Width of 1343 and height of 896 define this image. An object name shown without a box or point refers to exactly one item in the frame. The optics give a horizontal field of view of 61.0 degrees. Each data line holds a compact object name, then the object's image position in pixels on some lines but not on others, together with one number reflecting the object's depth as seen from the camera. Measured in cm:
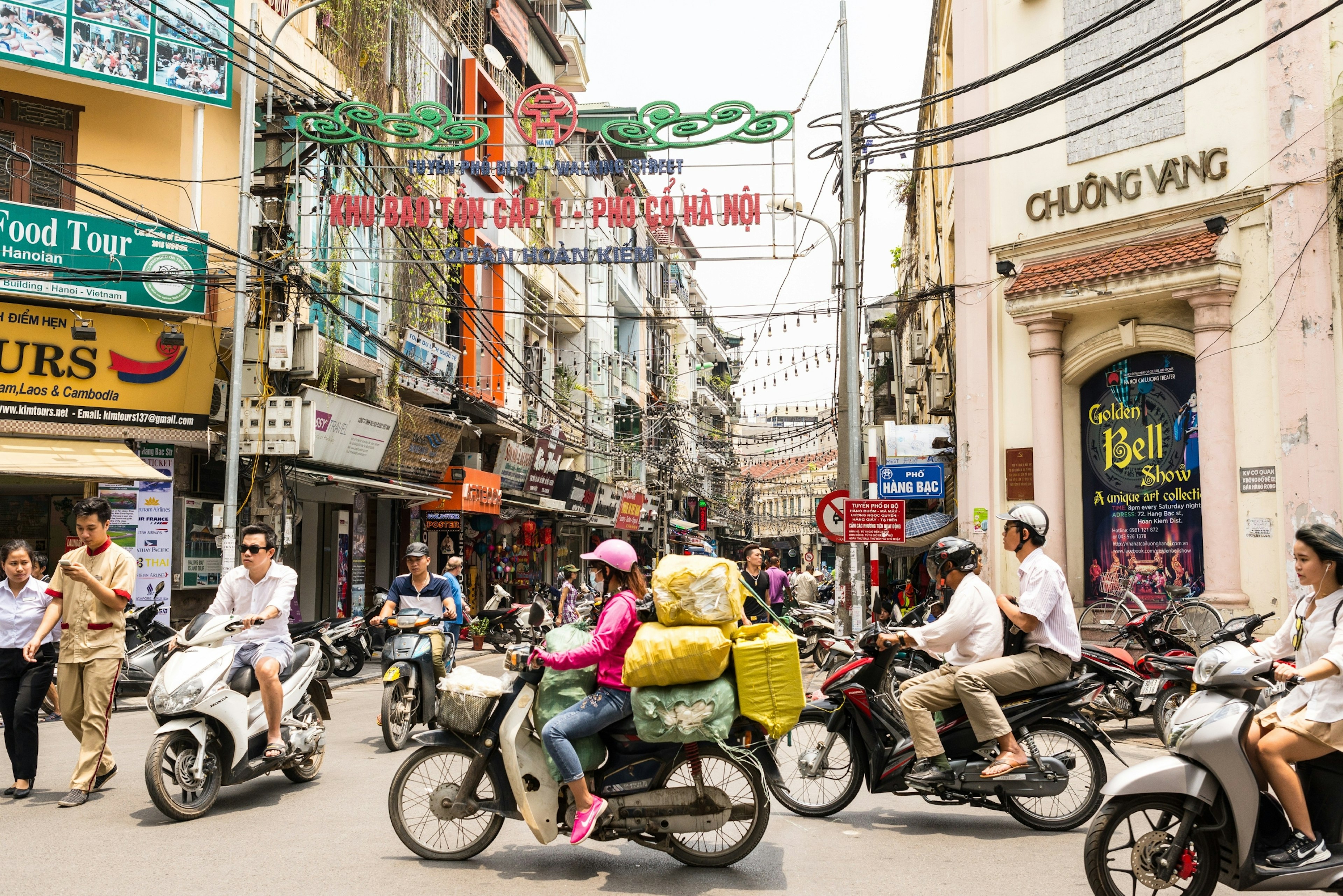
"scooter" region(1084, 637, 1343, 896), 458
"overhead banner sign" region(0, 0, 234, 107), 1435
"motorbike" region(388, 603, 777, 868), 564
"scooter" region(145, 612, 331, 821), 664
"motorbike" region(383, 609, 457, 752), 962
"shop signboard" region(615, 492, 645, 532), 3938
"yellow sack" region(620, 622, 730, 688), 540
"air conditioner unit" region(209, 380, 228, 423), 1659
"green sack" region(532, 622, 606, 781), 566
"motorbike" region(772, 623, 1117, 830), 665
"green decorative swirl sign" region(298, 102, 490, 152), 1540
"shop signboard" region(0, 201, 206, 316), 1445
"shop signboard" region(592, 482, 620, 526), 3636
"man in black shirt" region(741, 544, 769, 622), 1359
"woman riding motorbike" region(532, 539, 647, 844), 549
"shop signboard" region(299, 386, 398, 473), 1705
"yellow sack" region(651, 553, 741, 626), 551
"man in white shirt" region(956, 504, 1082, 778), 651
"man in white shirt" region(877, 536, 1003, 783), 663
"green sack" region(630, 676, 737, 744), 548
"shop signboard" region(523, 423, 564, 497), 2917
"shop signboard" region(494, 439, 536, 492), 2697
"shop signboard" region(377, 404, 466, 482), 2081
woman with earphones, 456
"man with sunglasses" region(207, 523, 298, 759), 714
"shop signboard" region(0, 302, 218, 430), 1461
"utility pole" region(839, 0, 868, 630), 1590
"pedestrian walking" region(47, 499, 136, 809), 727
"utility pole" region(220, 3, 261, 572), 1499
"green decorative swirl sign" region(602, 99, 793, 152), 1510
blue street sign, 2125
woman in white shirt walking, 740
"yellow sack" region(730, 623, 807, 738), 550
